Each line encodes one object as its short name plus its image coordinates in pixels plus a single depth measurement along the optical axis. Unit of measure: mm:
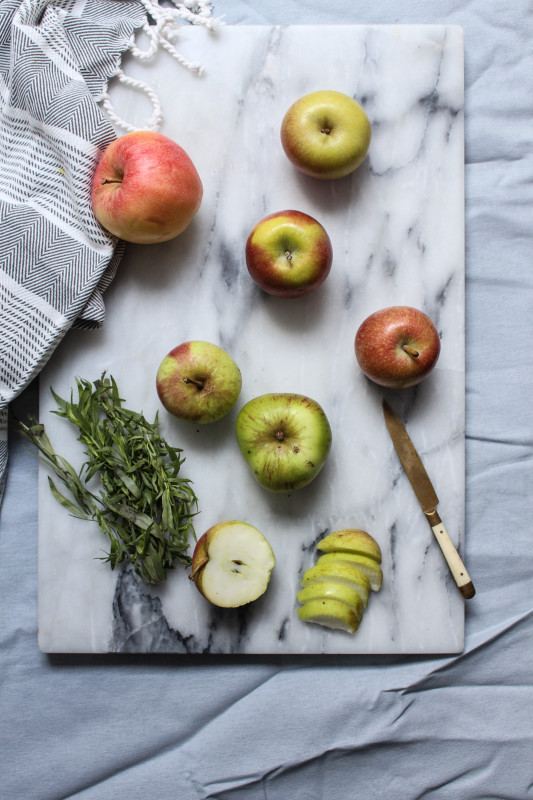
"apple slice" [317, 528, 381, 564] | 1071
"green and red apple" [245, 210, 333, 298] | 1020
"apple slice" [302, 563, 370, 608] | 1055
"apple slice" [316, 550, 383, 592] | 1072
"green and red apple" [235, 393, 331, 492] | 1005
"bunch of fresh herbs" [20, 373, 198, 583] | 1063
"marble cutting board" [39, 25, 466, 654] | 1128
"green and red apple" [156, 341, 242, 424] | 1019
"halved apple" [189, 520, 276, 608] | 1043
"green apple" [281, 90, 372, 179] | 1033
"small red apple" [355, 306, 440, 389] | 1024
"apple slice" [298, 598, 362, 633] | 1040
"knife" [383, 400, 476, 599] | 1108
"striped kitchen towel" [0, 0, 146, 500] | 1074
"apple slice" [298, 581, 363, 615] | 1044
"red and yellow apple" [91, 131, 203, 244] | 997
